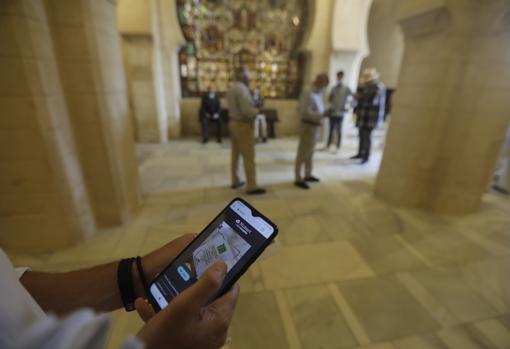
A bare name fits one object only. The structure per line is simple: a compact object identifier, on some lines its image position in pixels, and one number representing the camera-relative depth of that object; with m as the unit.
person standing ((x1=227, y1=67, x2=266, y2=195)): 3.51
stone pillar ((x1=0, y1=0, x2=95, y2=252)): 2.01
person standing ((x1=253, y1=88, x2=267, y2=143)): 6.99
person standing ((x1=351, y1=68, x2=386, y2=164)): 5.08
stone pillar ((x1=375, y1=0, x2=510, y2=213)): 2.79
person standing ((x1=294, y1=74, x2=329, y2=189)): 3.90
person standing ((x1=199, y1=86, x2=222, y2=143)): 6.92
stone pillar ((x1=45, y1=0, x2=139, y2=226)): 2.33
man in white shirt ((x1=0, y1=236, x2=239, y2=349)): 0.40
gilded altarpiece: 7.29
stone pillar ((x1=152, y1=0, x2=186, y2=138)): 6.48
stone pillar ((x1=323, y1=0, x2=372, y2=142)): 6.28
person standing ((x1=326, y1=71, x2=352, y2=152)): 5.88
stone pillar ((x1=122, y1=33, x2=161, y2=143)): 6.16
